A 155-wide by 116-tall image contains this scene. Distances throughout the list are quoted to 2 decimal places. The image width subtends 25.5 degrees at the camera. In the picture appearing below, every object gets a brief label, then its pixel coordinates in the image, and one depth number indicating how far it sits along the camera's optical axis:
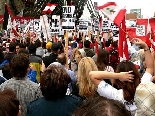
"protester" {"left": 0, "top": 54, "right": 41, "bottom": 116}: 4.21
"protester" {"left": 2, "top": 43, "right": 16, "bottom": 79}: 5.75
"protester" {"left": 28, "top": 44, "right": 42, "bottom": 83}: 7.94
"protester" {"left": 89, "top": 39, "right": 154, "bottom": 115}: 3.54
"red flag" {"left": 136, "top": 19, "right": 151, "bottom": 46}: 8.19
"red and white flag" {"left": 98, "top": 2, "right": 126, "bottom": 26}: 5.99
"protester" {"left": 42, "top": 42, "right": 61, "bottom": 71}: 7.42
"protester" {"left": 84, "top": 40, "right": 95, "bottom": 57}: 9.68
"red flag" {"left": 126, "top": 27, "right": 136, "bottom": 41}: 9.45
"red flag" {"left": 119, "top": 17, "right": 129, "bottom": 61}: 6.08
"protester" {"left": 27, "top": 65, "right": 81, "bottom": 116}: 3.42
